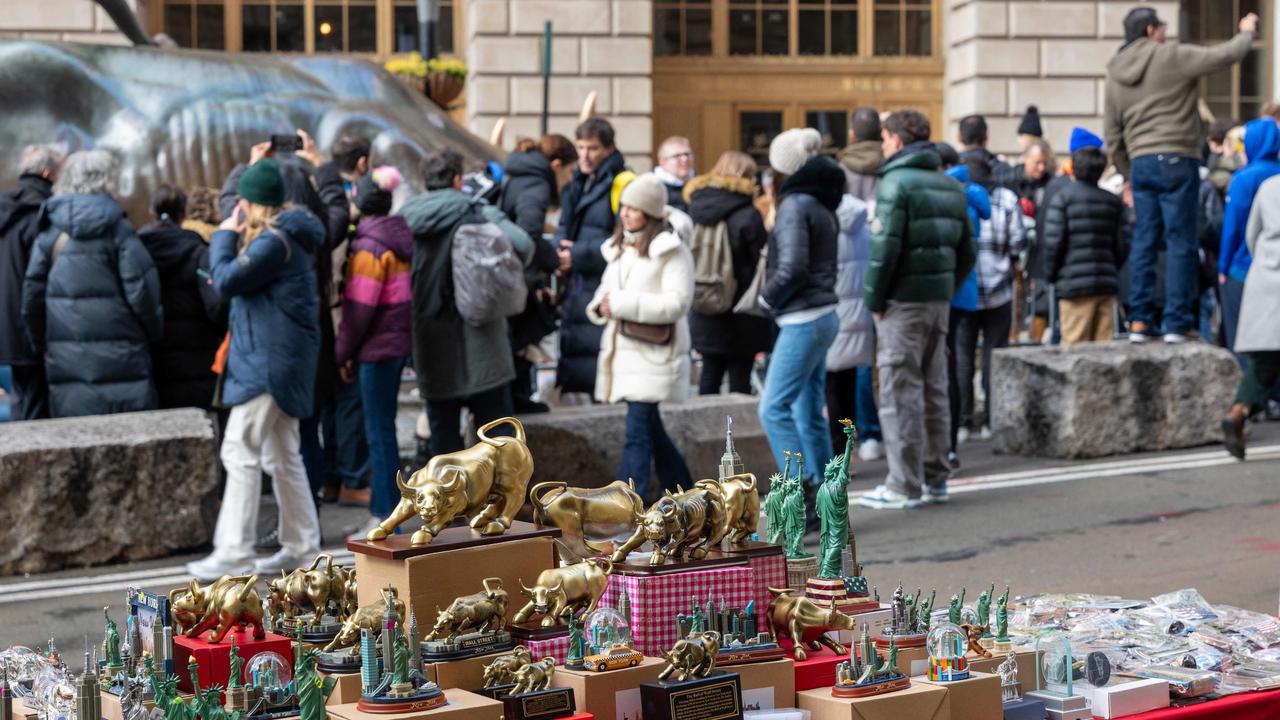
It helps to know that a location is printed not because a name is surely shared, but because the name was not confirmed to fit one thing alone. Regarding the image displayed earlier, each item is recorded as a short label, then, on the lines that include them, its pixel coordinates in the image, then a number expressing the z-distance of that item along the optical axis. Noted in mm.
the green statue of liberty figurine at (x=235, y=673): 3422
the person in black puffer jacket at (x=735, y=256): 10234
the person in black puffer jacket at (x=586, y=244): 10305
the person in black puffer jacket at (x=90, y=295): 8719
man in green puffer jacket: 9016
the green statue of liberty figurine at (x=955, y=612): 4031
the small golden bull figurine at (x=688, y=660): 3539
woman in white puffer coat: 8336
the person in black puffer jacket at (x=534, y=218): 9984
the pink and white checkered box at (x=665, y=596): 3830
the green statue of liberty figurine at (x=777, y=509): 4398
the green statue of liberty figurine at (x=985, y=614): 4102
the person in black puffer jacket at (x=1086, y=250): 12031
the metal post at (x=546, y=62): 17884
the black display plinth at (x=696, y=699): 3451
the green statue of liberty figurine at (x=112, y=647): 3717
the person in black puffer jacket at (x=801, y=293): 8633
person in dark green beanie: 7699
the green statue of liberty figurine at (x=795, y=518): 4359
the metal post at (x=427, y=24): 15977
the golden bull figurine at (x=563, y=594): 3709
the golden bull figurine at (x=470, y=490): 3830
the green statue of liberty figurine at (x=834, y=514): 4273
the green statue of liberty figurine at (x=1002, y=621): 4062
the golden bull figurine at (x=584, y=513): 4035
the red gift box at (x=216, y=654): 3766
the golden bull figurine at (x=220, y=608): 3834
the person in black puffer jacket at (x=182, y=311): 9188
